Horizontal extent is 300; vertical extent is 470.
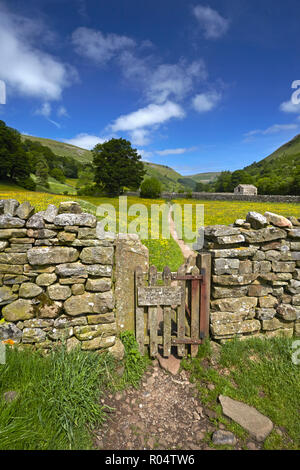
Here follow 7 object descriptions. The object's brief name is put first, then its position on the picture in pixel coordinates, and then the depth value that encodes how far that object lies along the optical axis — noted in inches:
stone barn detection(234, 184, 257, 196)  2166.6
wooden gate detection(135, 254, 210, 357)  151.5
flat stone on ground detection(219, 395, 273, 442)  106.9
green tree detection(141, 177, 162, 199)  1806.1
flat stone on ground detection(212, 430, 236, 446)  103.0
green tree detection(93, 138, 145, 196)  1710.1
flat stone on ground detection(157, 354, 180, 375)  149.1
